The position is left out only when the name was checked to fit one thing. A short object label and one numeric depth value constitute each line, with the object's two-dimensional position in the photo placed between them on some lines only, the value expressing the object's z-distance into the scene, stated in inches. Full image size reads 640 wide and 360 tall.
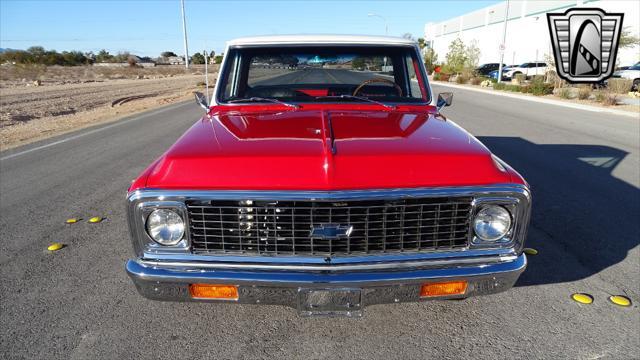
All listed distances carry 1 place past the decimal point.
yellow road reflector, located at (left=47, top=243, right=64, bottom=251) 150.1
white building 1378.0
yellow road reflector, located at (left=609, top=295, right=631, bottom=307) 114.4
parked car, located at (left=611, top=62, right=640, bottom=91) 932.0
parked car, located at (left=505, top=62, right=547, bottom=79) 1349.7
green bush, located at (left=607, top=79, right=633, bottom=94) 791.1
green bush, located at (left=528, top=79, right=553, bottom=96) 888.9
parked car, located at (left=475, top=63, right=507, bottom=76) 1590.8
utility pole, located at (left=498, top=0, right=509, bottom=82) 1164.4
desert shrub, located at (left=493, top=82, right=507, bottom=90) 1062.4
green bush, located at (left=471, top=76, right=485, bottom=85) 1341.0
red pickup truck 83.9
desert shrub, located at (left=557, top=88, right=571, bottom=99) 795.8
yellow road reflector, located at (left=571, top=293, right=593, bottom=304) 116.0
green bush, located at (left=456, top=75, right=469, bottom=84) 1424.1
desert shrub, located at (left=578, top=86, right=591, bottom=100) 761.6
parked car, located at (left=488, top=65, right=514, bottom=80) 1438.7
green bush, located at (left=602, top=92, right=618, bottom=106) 655.1
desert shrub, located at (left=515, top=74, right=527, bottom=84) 1240.5
